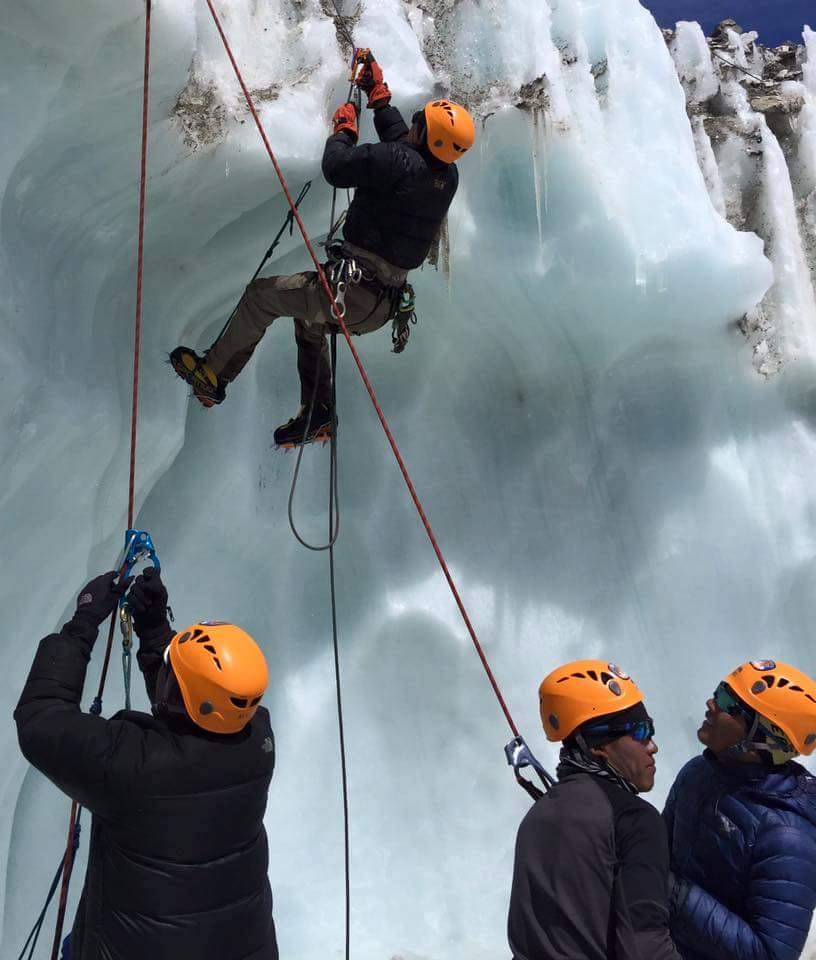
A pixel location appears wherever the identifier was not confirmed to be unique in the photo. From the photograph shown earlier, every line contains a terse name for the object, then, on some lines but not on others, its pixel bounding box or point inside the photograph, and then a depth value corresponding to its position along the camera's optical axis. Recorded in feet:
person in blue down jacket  5.98
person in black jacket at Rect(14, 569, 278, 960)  5.69
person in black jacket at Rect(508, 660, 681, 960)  5.24
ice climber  10.05
